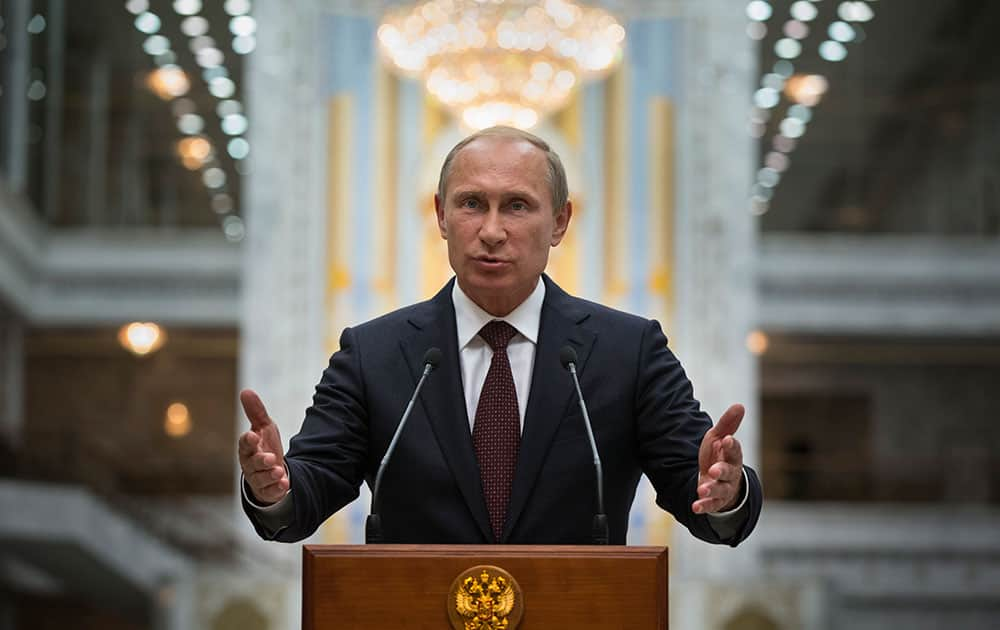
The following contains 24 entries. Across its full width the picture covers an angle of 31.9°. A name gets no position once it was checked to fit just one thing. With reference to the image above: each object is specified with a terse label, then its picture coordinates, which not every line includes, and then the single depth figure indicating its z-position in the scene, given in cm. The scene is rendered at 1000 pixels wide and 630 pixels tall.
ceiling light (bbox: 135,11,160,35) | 1789
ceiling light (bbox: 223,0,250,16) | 1644
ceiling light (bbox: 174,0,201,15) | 1723
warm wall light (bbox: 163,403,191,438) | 2302
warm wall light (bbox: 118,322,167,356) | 2005
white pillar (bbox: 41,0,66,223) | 1841
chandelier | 1363
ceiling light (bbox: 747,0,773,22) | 1548
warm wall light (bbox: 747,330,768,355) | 2031
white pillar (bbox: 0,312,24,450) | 1978
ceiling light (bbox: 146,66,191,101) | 1920
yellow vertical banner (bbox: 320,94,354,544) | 1481
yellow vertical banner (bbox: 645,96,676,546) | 1491
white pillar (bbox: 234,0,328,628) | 1478
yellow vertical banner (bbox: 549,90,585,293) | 1479
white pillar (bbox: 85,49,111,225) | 1972
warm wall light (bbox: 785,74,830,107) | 1895
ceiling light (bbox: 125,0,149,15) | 1775
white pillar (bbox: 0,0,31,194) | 1744
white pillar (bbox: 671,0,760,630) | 1489
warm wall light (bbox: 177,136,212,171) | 2031
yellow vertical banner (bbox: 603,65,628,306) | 1491
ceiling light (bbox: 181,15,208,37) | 1741
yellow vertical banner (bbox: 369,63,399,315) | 1482
